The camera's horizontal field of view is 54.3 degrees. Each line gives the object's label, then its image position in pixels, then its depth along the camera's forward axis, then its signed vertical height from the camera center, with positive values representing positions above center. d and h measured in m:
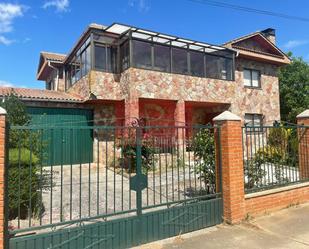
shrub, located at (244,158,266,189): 7.16 -0.85
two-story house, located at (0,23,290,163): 13.23 +2.83
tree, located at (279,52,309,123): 23.80 +4.04
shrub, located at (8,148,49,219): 5.60 -0.87
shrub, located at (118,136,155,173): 9.26 -0.35
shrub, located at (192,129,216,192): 6.61 -0.34
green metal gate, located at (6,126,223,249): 4.39 -1.33
